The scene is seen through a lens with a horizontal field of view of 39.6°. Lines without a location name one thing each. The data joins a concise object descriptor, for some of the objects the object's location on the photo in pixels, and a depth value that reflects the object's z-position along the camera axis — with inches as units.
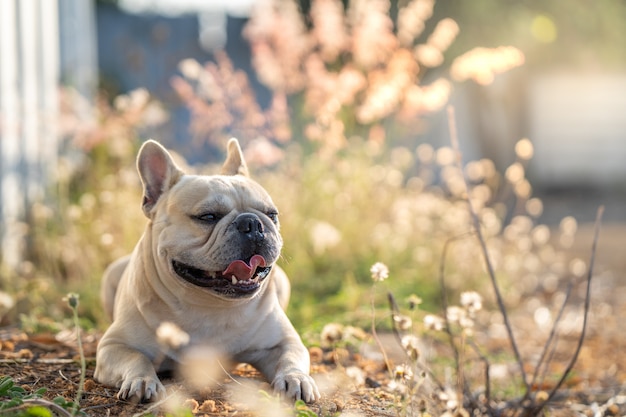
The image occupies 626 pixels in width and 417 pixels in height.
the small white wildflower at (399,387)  107.4
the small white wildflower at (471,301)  124.7
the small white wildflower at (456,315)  124.6
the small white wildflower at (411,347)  113.7
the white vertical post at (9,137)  273.1
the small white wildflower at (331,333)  137.6
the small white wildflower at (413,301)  124.3
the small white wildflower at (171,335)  92.6
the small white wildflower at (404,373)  114.3
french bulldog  123.3
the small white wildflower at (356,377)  127.3
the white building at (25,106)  279.3
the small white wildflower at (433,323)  123.7
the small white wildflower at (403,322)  121.4
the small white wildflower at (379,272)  122.8
